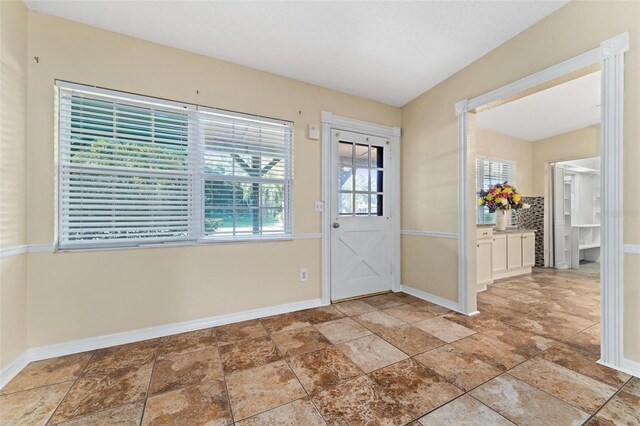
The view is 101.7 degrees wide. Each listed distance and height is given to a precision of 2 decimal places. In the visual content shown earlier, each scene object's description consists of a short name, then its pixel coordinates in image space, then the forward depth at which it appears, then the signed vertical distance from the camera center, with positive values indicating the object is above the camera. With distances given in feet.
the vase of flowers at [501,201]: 14.51 +0.73
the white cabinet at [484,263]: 11.70 -2.26
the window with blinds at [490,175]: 16.16 +2.48
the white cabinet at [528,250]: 15.20 -2.14
